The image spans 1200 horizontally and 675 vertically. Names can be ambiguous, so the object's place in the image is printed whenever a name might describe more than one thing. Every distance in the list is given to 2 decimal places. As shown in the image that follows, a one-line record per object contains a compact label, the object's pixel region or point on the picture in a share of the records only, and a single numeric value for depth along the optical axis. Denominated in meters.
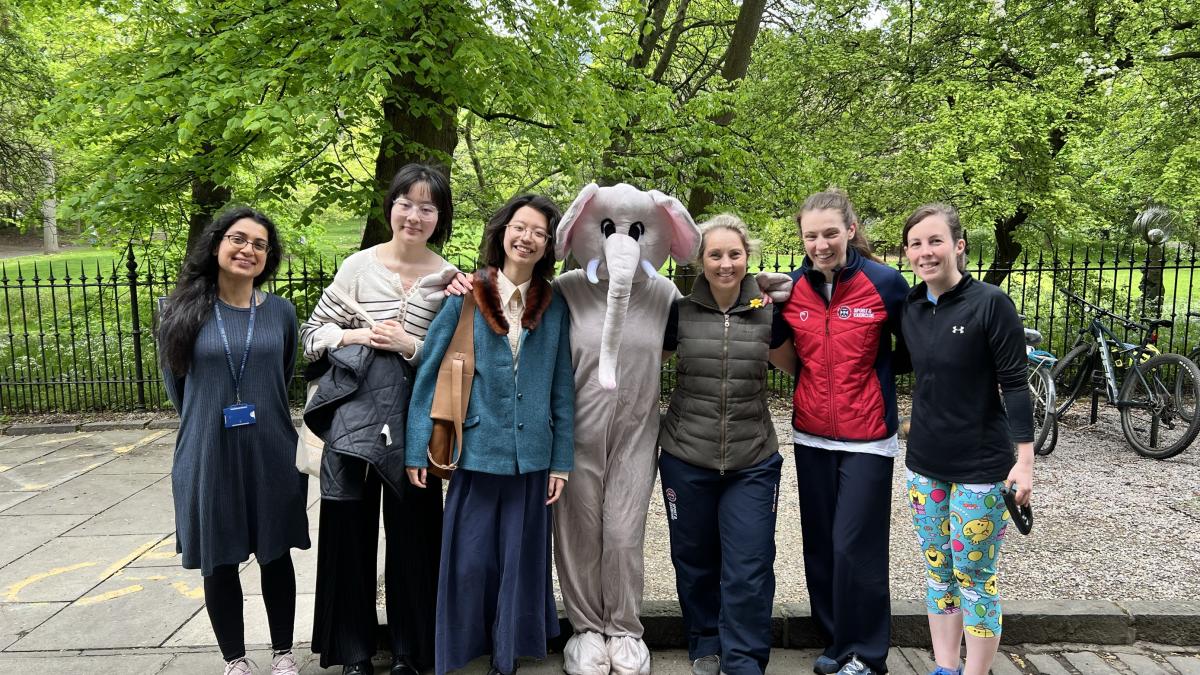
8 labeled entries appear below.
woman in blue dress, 2.91
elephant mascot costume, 3.15
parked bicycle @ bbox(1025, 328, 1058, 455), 6.84
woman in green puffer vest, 3.08
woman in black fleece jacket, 2.73
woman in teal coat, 2.98
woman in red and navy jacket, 3.06
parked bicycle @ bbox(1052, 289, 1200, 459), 6.77
